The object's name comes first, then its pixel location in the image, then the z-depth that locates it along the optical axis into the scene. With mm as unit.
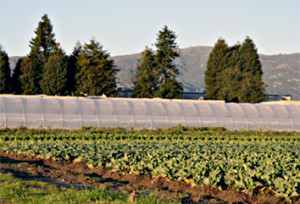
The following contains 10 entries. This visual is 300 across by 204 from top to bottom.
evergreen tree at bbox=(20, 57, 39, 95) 58375
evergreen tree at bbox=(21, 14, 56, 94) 59750
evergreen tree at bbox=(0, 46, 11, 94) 56281
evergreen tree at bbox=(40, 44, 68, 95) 57562
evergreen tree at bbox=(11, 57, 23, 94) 59219
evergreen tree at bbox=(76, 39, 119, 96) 58769
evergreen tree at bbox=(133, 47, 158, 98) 62031
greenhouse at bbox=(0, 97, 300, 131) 31791
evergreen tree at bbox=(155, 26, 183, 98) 63500
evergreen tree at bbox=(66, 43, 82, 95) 60625
